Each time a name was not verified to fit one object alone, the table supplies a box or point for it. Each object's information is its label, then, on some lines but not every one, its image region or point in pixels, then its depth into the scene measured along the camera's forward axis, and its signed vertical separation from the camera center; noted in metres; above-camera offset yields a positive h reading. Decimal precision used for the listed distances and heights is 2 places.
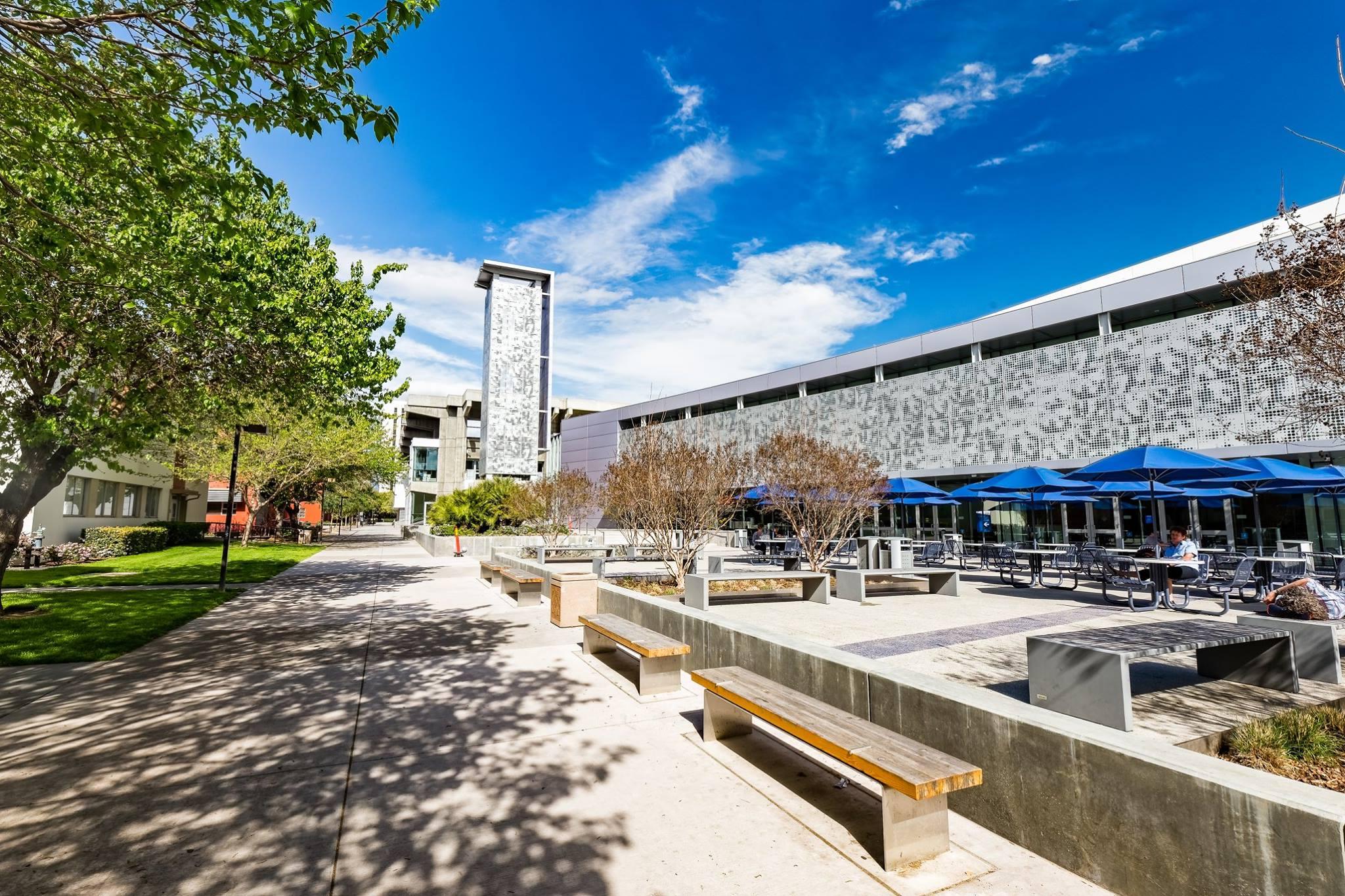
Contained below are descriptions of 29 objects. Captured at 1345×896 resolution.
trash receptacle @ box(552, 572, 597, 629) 9.81 -1.33
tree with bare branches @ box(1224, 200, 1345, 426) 4.61 +1.56
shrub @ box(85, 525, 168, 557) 21.84 -0.84
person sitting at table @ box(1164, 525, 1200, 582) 10.23 -0.81
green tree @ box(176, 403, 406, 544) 28.20 +2.88
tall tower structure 44.56 +9.85
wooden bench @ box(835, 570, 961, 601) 11.81 -1.40
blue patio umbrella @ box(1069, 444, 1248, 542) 11.06 +0.74
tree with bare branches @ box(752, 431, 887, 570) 14.72 +0.48
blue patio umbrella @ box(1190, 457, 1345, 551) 12.17 +0.58
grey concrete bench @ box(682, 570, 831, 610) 10.02 -1.31
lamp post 13.60 +0.82
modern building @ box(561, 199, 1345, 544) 20.88 +4.77
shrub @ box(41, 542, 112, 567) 19.12 -1.18
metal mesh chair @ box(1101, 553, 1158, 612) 10.47 -1.25
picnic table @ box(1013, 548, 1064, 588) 13.60 -1.32
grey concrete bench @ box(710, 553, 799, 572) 14.09 -1.35
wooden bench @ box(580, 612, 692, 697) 6.00 -1.36
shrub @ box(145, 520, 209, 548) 28.16 -0.78
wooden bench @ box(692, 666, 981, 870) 2.99 -1.28
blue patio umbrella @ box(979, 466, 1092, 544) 14.54 +0.60
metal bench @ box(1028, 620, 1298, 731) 3.99 -1.07
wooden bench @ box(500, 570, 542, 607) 12.35 -1.51
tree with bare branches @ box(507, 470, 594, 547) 22.45 +0.38
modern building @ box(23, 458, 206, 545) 21.41 +0.66
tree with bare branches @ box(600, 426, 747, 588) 13.00 +0.38
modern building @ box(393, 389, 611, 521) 64.50 +7.42
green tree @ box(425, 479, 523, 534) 28.39 +0.21
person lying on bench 7.59 -1.18
